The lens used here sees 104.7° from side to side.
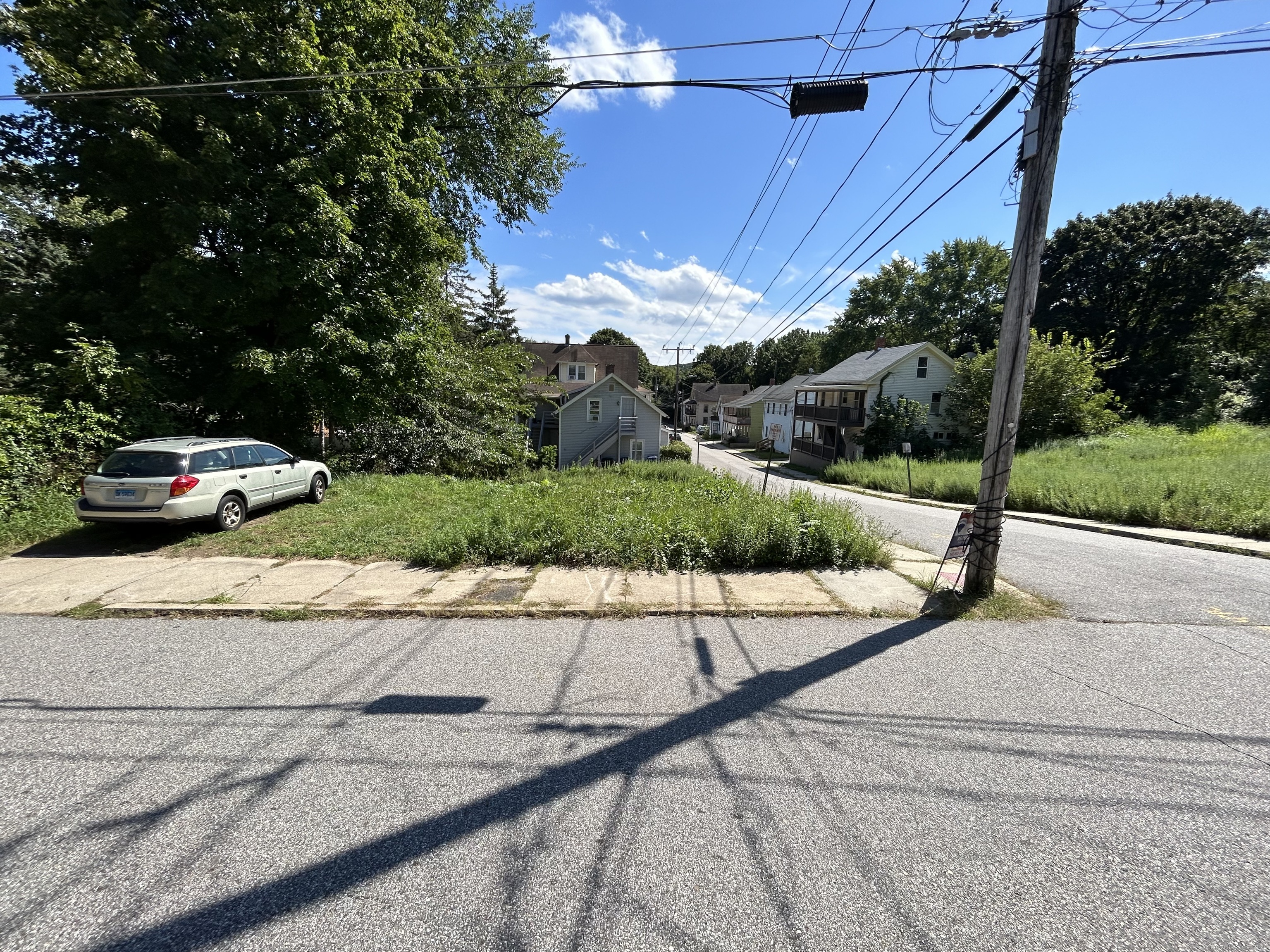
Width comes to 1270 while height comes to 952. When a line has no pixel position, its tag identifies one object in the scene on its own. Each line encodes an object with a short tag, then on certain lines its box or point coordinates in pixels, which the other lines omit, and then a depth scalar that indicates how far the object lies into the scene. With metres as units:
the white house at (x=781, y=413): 47.28
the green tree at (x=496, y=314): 38.91
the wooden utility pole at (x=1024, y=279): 4.93
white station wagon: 6.88
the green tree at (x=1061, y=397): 25.75
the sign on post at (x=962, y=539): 5.64
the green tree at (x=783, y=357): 79.00
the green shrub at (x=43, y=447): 7.73
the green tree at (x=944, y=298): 44.09
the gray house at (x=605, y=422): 32.22
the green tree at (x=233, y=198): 9.88
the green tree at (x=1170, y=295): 30.11
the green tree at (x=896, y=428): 31.02
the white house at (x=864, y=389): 32.28
